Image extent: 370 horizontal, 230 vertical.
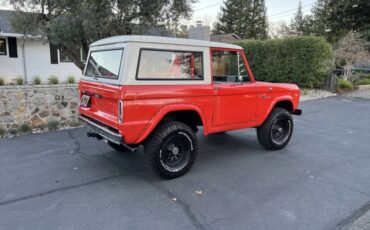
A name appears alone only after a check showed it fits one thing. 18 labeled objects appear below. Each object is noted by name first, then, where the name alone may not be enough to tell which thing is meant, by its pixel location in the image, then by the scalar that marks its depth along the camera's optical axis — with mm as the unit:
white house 14070
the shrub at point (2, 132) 6064
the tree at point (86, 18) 7098
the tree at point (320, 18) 25562
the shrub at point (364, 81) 15336
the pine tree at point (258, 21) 37406
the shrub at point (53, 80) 14057
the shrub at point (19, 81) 13442
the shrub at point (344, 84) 13544
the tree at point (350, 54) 14195
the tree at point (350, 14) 21339
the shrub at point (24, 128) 6266
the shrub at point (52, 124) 6582
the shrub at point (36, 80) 13885
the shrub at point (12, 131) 6179
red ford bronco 3553
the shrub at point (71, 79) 14531
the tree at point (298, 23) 38831
